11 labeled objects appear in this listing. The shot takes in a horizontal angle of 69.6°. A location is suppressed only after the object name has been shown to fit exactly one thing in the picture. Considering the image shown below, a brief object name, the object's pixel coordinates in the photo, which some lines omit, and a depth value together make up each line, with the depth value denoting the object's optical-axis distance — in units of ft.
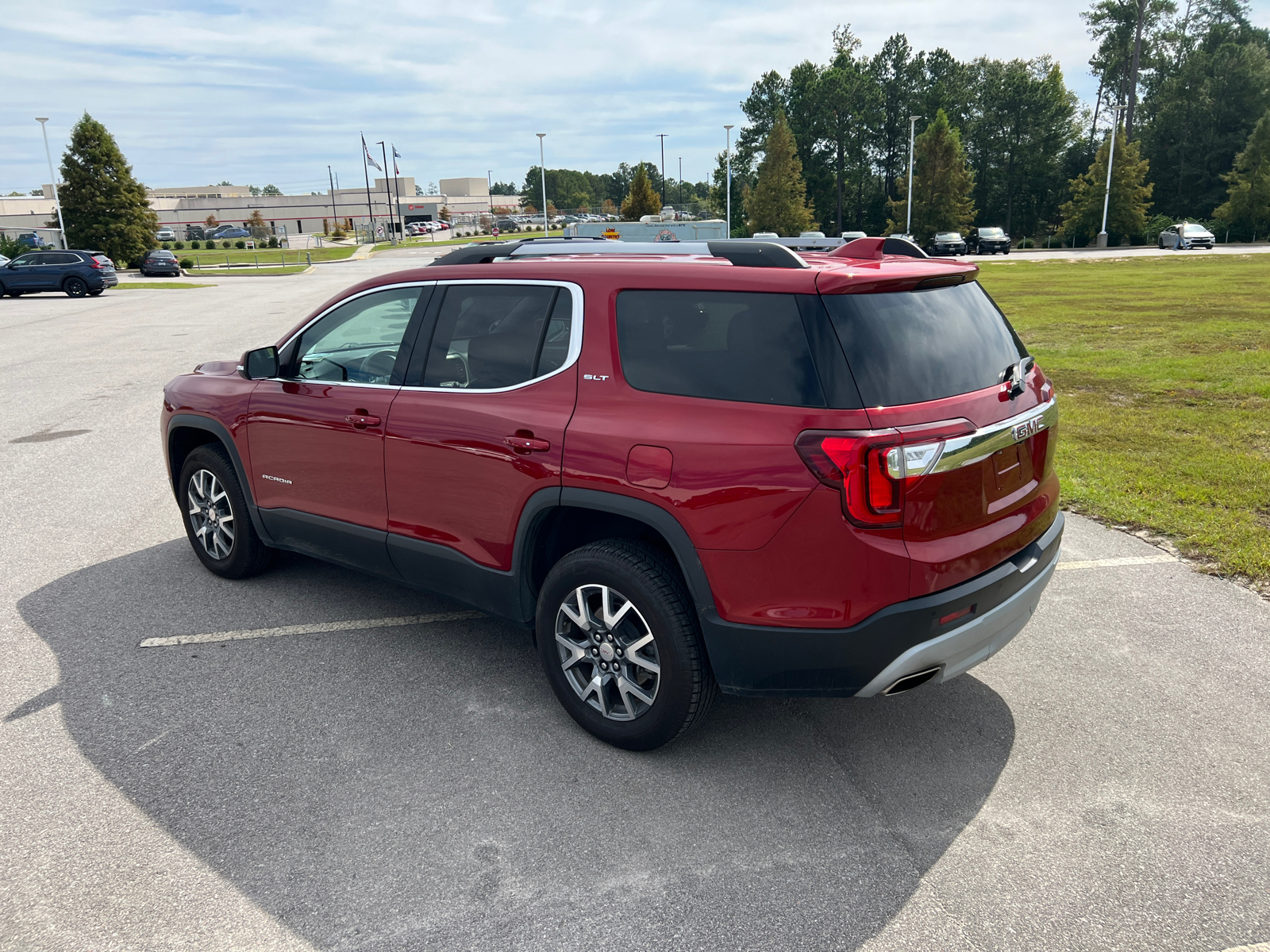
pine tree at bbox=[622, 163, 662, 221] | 225.56
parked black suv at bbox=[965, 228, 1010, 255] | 184.96
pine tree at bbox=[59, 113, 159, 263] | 163.02
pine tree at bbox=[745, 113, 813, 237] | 213.87
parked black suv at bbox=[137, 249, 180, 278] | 146.30
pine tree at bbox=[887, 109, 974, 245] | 217.77
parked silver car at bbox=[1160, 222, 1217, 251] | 168.96
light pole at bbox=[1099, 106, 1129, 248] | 193.77
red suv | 9.55
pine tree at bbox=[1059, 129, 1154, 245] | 198.90
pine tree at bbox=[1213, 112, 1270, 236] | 188.55
